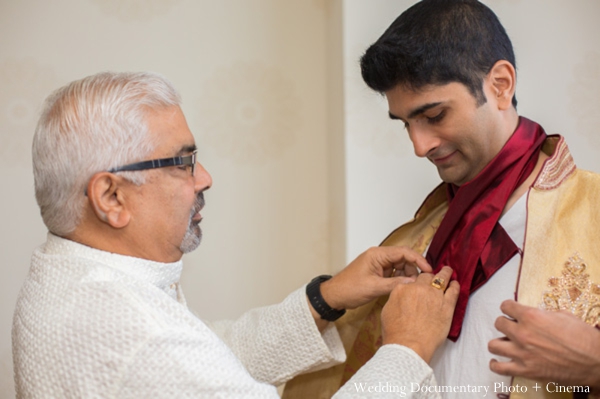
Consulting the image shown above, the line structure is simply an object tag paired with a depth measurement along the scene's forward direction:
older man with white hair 1.11
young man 1.29
